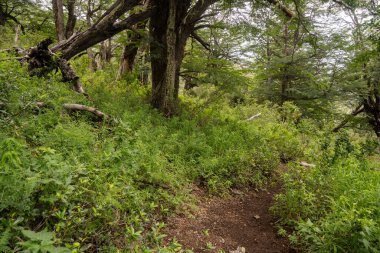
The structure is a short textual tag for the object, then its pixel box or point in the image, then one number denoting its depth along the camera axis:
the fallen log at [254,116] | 11.76
